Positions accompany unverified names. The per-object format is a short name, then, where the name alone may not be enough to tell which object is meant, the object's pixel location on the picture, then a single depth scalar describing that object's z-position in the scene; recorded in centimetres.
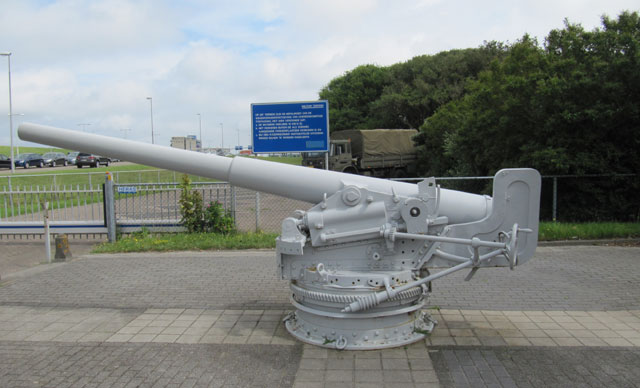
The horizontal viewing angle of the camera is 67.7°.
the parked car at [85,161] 3787
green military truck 2512
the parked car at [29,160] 4200
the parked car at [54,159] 4500
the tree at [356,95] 4656
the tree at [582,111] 962
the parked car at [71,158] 4794
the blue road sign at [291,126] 1134
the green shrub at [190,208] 984
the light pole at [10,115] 2878
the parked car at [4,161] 3838
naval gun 420
